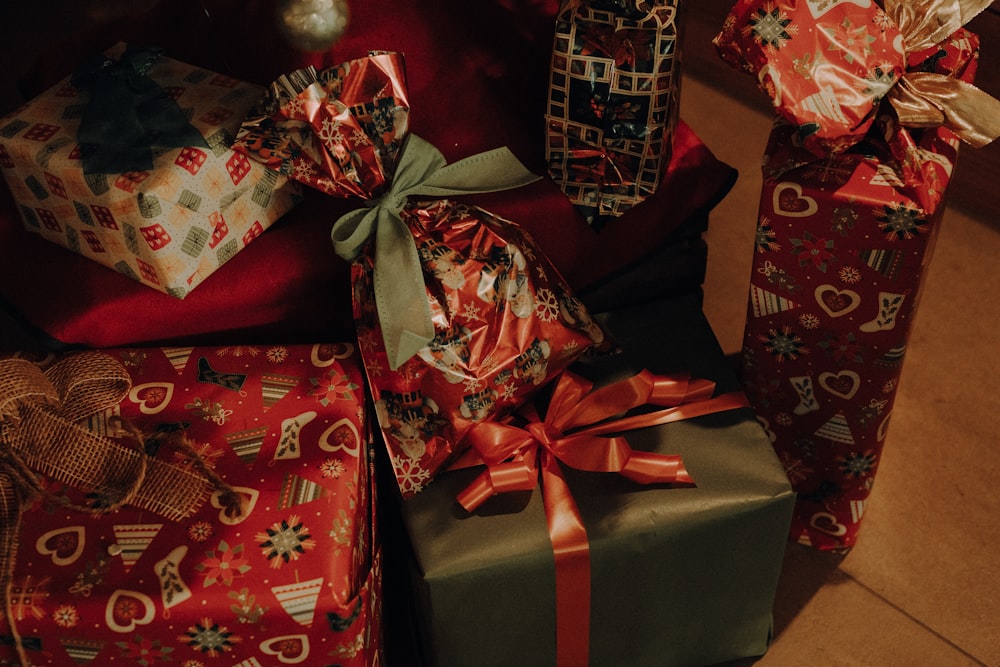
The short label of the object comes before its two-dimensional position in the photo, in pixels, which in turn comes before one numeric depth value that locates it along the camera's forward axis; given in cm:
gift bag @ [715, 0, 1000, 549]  85
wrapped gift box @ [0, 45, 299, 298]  93
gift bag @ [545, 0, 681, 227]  94
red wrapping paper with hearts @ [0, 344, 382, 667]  82
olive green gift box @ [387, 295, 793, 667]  92
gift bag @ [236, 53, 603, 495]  93
